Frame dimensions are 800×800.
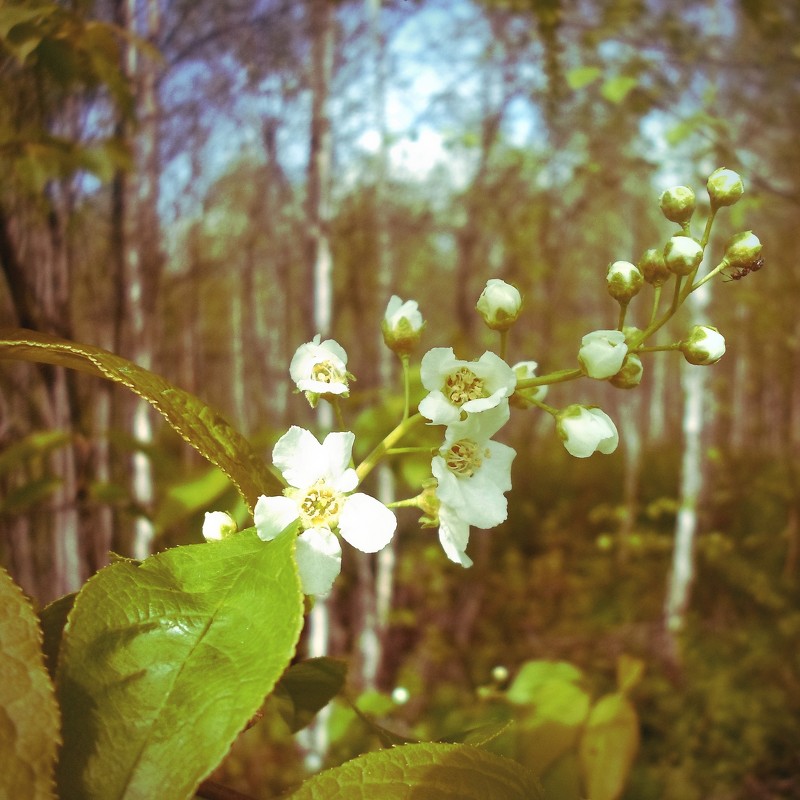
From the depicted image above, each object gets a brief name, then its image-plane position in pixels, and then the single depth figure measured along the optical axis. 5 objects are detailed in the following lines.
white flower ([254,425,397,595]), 0.09
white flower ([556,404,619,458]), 0.10
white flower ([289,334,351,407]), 0.11
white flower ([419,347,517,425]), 0.09
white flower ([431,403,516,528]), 0.10
